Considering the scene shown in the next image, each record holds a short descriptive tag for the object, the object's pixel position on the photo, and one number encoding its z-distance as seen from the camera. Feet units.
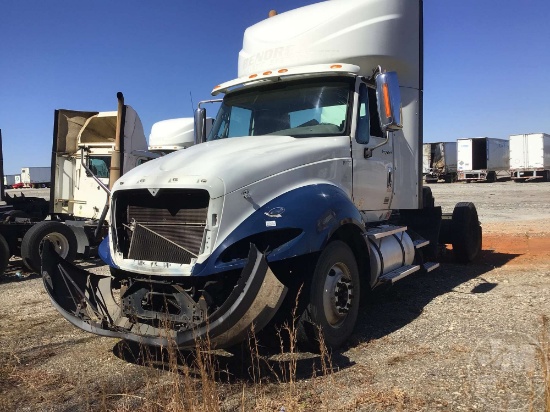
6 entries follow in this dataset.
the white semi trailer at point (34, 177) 229.04
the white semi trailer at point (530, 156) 125.29
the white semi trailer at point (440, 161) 133.49
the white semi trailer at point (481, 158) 127.75
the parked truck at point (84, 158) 37.83
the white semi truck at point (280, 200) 13.07
